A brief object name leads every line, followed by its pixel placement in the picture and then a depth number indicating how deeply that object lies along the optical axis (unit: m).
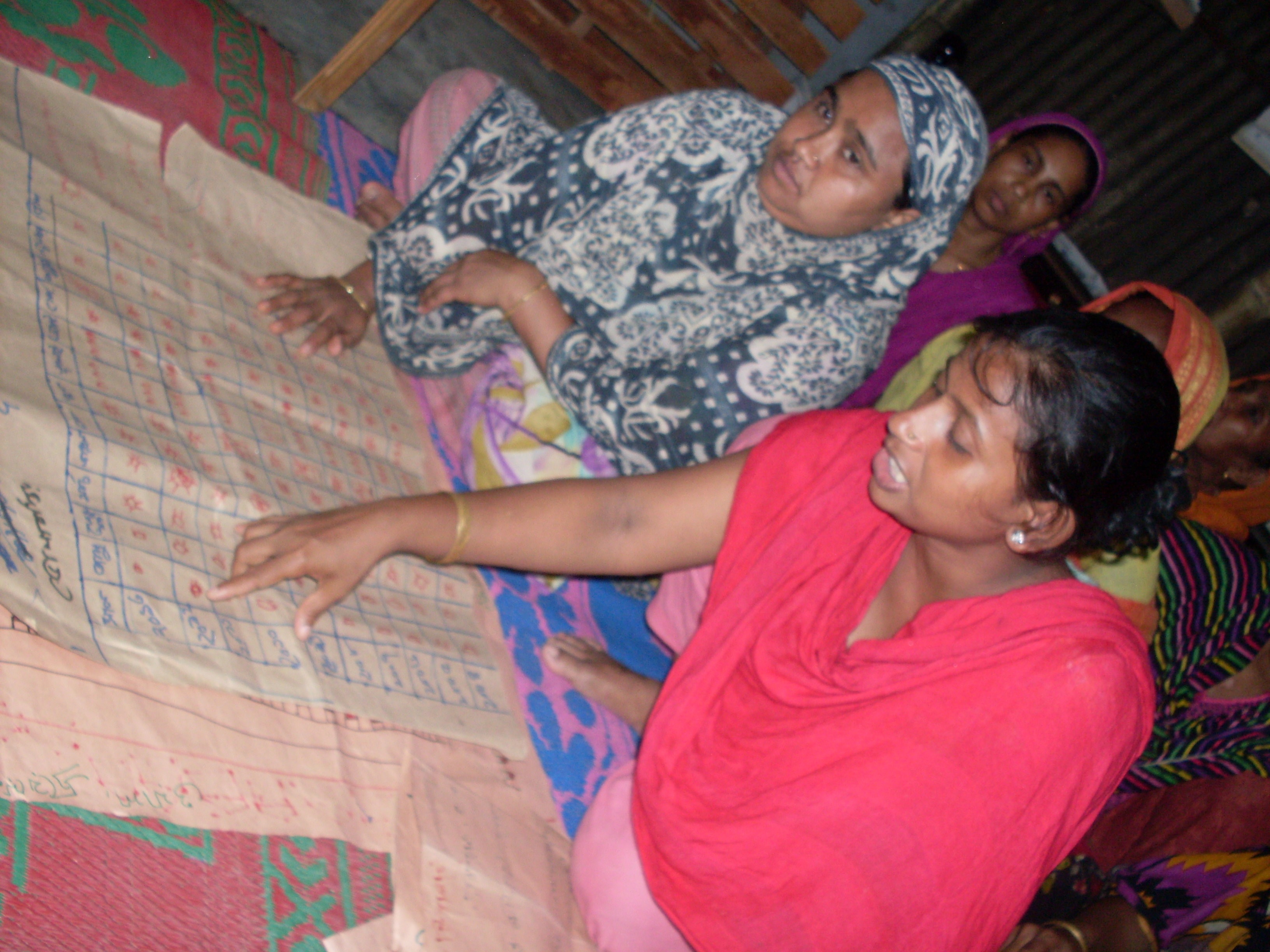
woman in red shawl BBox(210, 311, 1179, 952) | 0.93
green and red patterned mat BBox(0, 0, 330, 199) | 1.30
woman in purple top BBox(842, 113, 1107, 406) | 2.07
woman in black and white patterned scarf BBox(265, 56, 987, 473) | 1.30
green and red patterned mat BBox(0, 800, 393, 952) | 0.68
